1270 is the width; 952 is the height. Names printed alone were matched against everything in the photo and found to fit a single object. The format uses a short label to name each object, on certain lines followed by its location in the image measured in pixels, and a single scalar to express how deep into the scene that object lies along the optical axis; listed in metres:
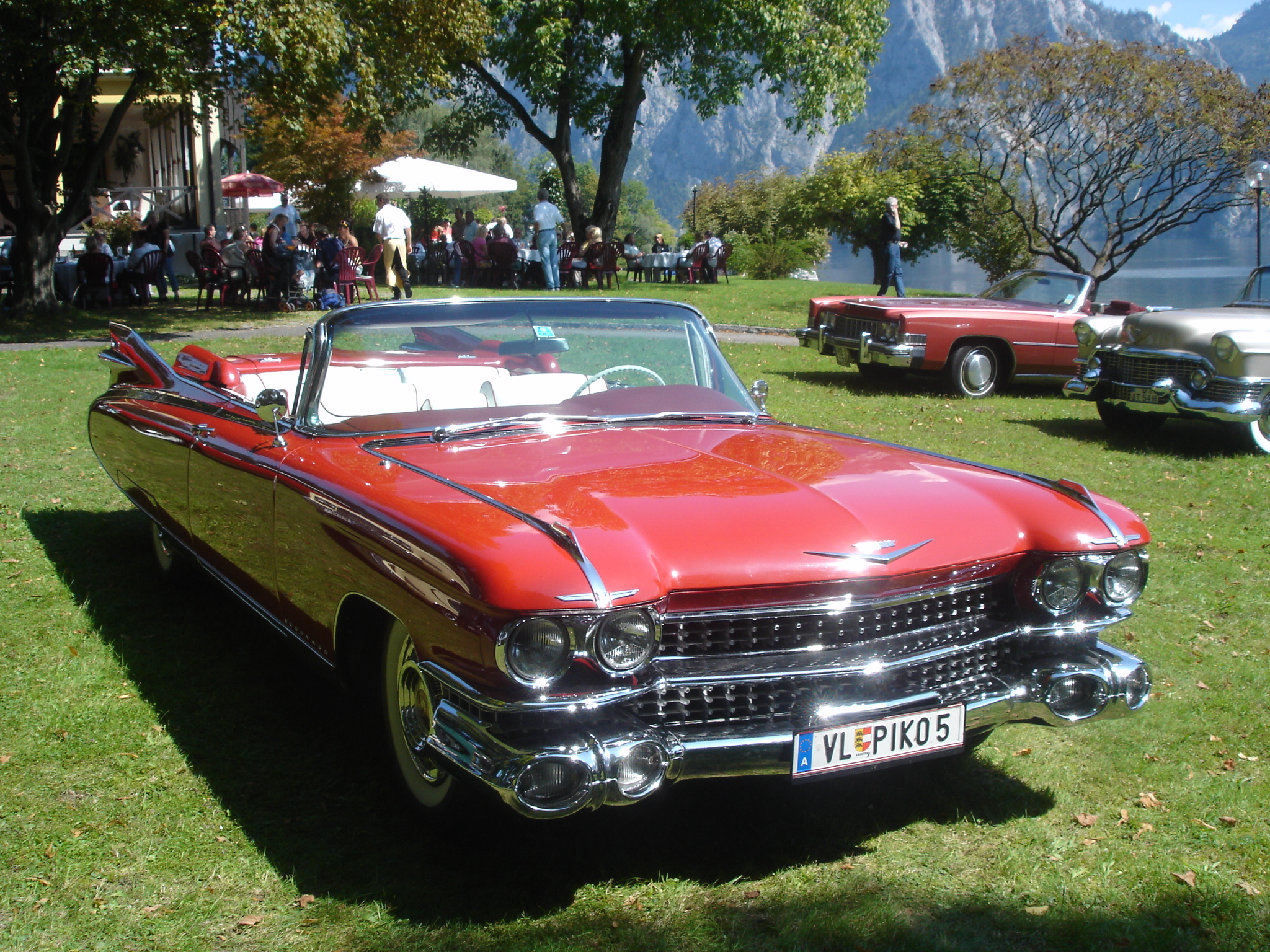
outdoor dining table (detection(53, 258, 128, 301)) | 19.08
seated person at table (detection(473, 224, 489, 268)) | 23.91
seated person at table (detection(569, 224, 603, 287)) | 22.14
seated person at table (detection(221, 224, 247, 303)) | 18.42
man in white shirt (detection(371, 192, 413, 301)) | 17.91
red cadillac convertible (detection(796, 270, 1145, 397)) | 11.31
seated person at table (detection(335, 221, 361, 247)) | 18.08
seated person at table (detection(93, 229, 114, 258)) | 18.06
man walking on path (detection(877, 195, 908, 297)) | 16.97
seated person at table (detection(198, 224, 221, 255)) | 18.28
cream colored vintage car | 8.97
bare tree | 20.70
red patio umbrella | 30.25
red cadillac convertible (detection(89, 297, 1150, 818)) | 2.60
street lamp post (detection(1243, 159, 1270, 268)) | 14.84
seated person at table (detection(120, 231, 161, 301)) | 18.59
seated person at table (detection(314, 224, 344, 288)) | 18.42
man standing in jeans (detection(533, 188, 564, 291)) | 20.36
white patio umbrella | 26.33
